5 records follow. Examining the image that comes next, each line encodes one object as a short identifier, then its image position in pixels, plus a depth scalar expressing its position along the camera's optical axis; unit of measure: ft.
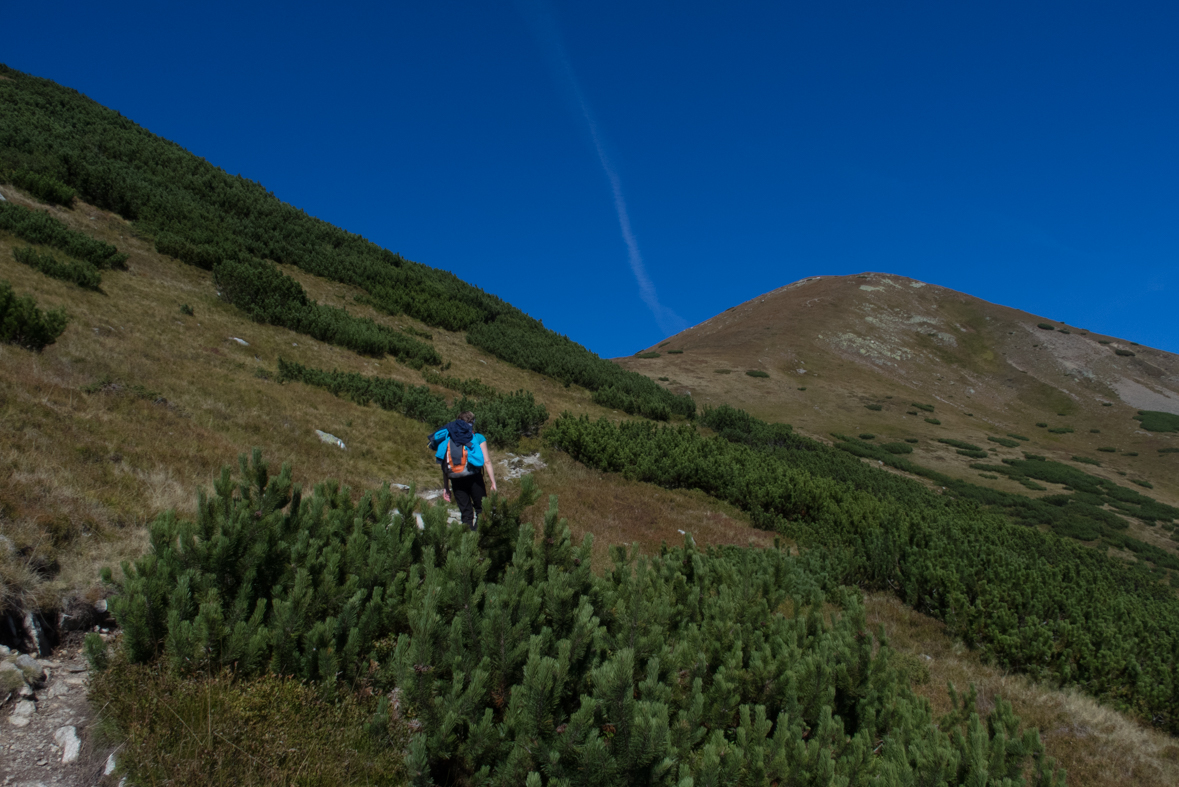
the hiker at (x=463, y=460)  24.54
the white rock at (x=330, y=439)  34.45
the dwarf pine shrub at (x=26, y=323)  28.96
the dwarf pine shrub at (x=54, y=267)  44.60
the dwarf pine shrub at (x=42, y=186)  58.29
